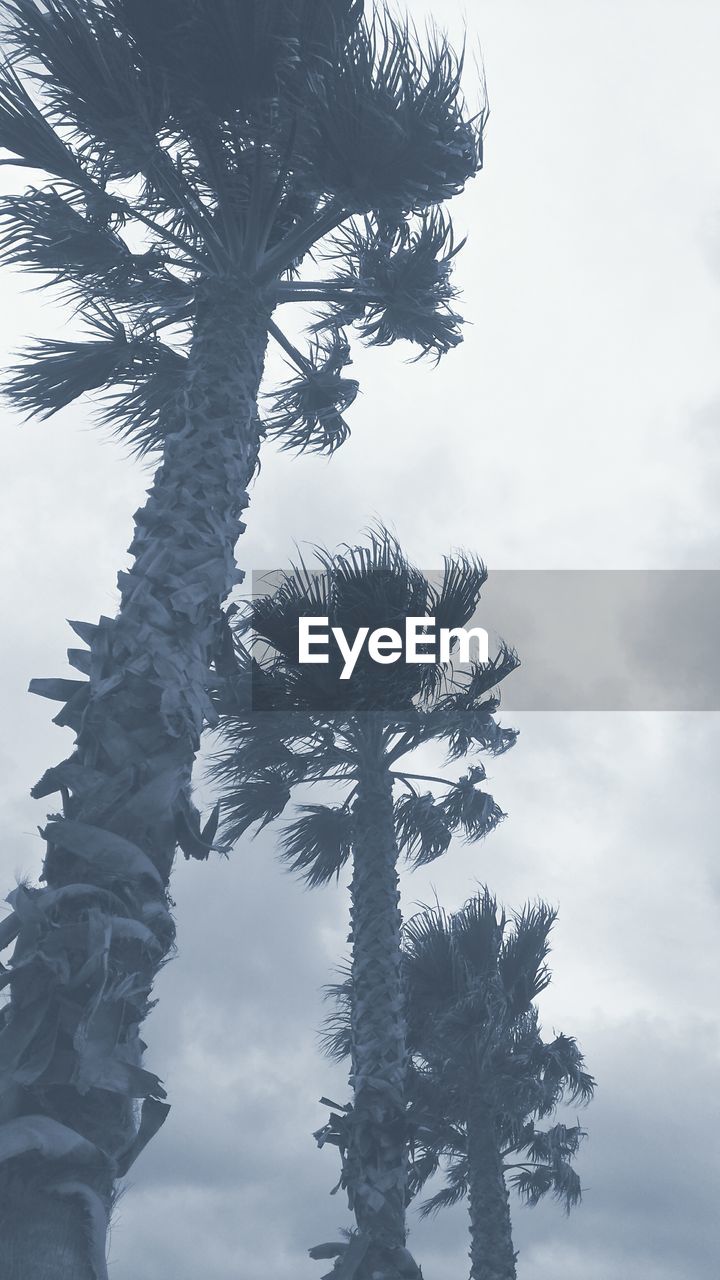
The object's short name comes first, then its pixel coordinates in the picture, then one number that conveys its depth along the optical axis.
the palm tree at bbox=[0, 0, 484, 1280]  3.60
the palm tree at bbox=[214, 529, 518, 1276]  9.02
